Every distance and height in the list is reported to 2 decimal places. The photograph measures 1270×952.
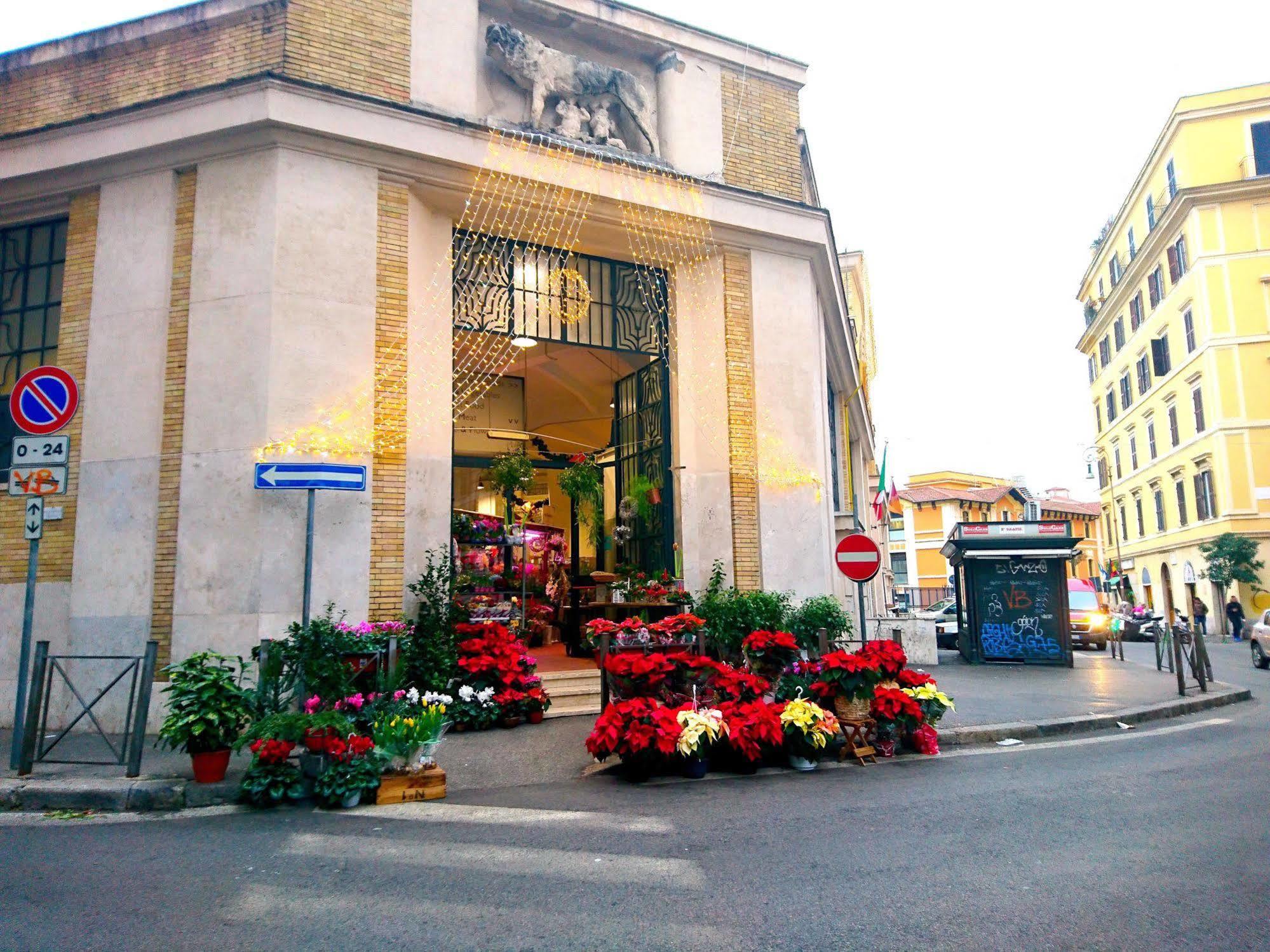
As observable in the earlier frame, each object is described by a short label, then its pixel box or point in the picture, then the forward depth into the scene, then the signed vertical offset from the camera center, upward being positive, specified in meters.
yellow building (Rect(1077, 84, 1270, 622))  34.91 +11.39
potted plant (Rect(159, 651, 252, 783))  6.92 -0.81
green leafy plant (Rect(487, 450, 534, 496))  14.26 +2.22
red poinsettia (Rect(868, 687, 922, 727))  8.55 -1.05
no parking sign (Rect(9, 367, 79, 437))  7.79 +1.94
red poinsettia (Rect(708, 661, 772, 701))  8.38 -0.78
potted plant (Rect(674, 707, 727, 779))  7.55 -1.15
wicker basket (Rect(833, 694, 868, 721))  8.55 -1.05
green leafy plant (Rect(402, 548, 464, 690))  9.95 -0.25
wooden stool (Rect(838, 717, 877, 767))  8.31 -1.33
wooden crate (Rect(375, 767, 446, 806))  6.73 -1.37
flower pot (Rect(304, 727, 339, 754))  6.84 -0.99
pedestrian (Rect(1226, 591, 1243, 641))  32.59 -0.83
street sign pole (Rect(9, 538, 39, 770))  7.41 -0.33
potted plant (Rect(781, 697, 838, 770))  7.95 -1.18
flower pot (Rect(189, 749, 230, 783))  7.01 -1.22
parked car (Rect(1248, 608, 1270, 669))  19.34 -1.06
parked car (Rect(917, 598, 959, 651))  25.62 -0.87
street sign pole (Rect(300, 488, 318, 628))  8.91 +0.57
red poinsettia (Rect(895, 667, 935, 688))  8.97 -0.82
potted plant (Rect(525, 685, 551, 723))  10.06 -1.13
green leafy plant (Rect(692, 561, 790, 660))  11.88 -0.18
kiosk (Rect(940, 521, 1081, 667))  18.09 +0.17
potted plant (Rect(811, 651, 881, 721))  8.53 -0.80
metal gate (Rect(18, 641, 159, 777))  7.13 -0.83
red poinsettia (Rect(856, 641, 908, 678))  8.84 -0.56
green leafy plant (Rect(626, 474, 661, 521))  13.99 +1.77
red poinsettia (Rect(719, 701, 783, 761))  7.75 -1.11
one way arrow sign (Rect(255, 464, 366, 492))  8.85 +1.39
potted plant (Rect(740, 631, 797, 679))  9.66 -0.53
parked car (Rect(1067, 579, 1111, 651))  26.80 -0.74
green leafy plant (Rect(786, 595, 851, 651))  12.36 -0.28
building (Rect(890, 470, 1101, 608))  68.44 +6.41
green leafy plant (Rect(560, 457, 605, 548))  15.18 +2.01
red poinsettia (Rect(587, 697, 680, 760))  7.47 -1.08
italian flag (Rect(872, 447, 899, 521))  21.34 +2.55
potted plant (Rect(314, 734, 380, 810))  6.57 -1.23
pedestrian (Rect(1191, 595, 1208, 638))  34.12 -0.71
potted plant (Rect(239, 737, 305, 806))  6.62 -1.25
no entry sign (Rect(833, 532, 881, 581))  11.24 +0.57
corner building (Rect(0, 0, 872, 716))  10.11 +4.52
